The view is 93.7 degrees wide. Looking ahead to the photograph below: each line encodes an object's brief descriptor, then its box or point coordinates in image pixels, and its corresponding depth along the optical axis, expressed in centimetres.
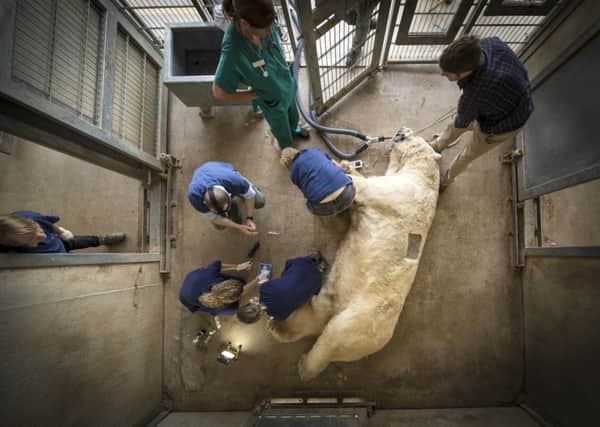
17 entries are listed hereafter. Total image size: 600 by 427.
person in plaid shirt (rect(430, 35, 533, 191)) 157
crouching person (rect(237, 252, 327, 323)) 196
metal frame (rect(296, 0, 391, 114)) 180
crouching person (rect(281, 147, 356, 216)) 191
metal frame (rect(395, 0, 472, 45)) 225
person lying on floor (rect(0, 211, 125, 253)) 157
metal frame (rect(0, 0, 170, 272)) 154
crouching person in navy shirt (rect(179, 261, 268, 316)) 208
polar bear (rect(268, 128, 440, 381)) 206
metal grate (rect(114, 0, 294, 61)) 238
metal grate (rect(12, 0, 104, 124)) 161
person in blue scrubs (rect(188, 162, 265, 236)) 196
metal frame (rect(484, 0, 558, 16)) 219
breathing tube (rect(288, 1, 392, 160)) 278
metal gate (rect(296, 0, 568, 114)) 201
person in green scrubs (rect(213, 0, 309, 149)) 143
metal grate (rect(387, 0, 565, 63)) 236
